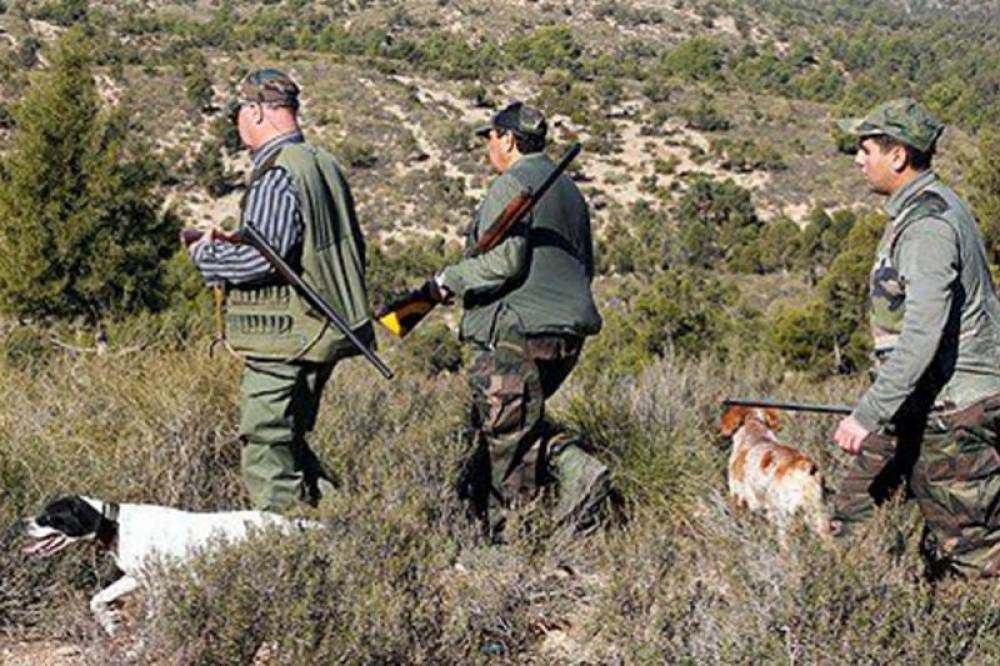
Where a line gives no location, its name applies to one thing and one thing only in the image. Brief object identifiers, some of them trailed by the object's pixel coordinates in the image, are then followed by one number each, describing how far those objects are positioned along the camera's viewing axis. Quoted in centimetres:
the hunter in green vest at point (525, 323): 888
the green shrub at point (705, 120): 11626
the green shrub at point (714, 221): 8600
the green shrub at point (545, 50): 13750
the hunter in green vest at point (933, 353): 703
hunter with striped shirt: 784
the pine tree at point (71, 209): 4200
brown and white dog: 895
